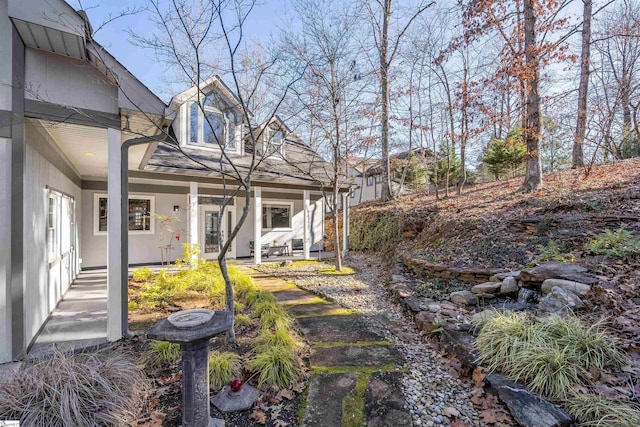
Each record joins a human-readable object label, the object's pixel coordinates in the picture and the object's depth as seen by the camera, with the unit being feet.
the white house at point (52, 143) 11.37
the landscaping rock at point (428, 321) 12.91
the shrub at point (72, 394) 7.47
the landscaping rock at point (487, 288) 14.93
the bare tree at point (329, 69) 24.35
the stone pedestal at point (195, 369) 7.74
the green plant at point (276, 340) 11.40
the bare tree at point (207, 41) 13.03
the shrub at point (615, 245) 13.83
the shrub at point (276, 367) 9.82
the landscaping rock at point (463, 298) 15.01
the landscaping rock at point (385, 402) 8.27
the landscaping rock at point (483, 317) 11.86
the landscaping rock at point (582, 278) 12.13
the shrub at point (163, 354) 11.32
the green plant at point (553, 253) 15.20
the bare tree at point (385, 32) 34.71
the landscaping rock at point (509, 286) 14.37
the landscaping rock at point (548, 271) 13.26
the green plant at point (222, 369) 9.84
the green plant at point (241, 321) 14.52
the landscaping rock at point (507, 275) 14.94
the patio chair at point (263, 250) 38.83
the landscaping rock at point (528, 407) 7.21
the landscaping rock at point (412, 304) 15.29
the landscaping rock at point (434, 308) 14.61
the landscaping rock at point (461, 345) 10.23
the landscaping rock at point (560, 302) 11.31
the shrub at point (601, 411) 6.51
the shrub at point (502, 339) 9.34
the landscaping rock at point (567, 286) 11.78
